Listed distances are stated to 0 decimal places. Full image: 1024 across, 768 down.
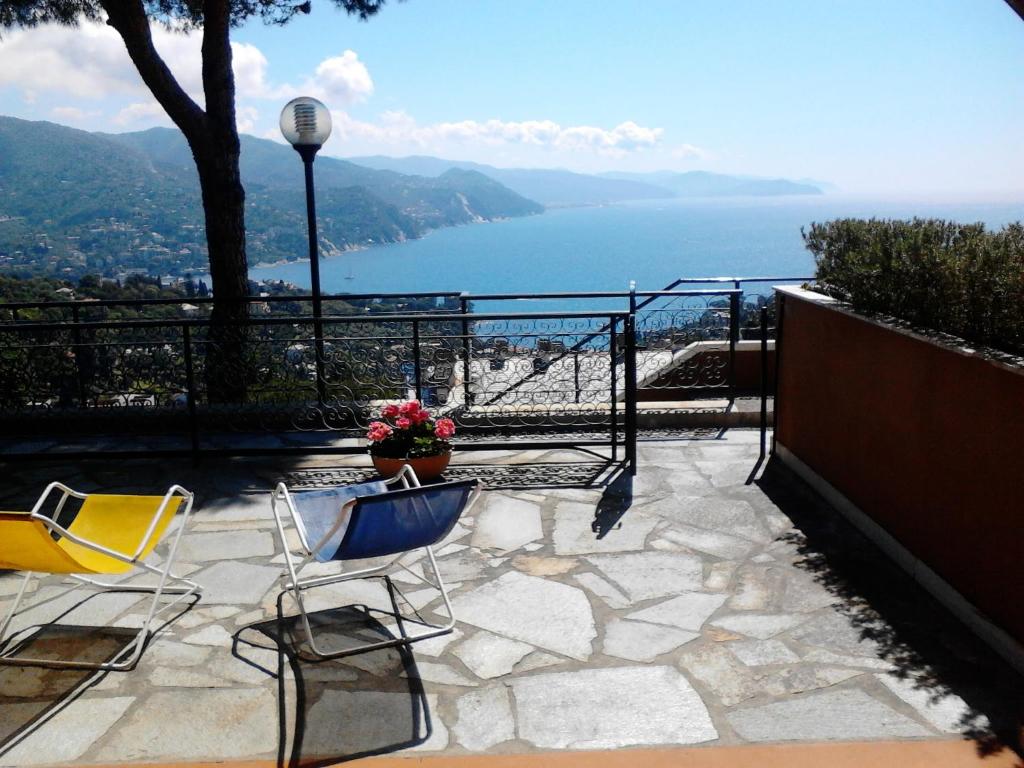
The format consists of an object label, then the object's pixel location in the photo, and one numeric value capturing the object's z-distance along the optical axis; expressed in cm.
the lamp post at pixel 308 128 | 695
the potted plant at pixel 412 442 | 528
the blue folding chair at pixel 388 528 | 314
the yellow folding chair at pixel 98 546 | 300
